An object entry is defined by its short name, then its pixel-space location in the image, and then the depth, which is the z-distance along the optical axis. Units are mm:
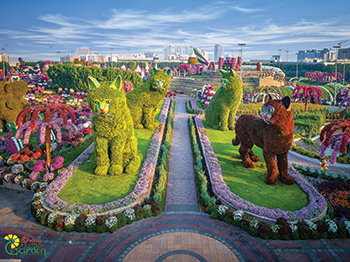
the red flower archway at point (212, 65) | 71869
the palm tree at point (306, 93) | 26953
